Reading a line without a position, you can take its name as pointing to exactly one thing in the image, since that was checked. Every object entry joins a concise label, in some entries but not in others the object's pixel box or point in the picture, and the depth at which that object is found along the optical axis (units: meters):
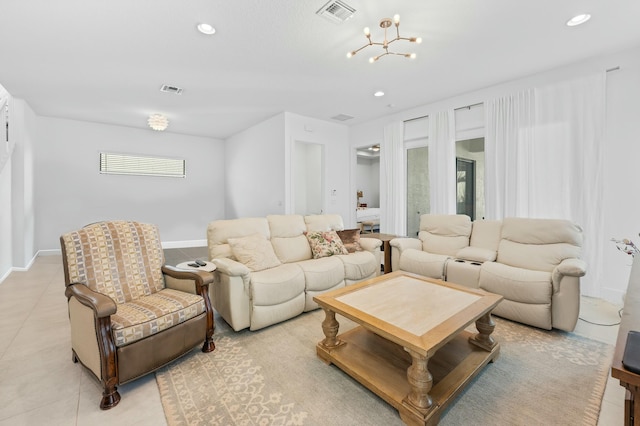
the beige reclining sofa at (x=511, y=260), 2.47
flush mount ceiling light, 5.12
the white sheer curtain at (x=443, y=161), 4.56
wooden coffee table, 1.49
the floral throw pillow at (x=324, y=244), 3.42
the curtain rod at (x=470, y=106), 4.27
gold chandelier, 2.35
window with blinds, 6.11
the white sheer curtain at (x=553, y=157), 3.30
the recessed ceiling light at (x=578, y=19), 2.53
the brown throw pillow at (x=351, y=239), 3.73
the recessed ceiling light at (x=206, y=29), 2.58
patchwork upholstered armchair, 1.63
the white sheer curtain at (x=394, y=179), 5.28
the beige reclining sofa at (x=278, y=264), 2.50
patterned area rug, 1.55
